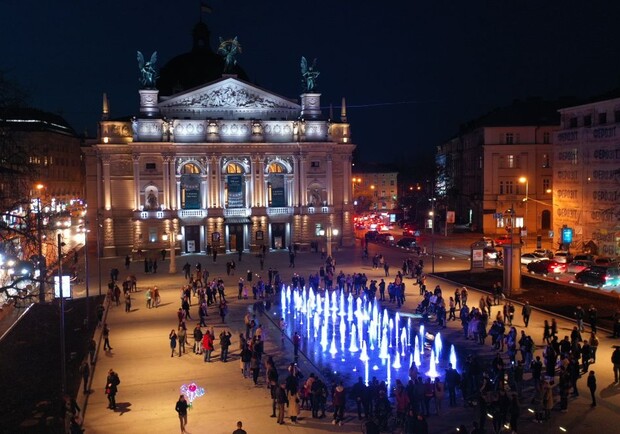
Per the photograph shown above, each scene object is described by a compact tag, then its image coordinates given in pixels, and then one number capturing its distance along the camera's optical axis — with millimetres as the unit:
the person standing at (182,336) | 27828
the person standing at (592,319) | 27920
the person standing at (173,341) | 27297
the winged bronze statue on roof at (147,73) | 68500
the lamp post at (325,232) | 71925
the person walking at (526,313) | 30312
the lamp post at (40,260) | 21525
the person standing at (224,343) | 26562
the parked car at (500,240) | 64725
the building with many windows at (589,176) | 56969
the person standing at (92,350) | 25919
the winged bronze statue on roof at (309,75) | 72750
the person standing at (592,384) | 20328
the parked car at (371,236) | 77194
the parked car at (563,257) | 49091
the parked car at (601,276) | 41750
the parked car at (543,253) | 53806
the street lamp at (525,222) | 66038
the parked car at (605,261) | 46744
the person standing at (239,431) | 15555
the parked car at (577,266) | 47666
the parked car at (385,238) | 74000
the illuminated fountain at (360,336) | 25703
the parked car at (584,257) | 50247
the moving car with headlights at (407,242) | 68806
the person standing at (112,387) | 21234
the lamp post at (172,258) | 53972
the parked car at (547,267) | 48062
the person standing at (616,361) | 22484
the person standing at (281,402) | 19734
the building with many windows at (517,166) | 78562
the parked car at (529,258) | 54125
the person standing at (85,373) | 22797
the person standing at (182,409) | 18766
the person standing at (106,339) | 28500
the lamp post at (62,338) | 21219
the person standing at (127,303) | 37734
